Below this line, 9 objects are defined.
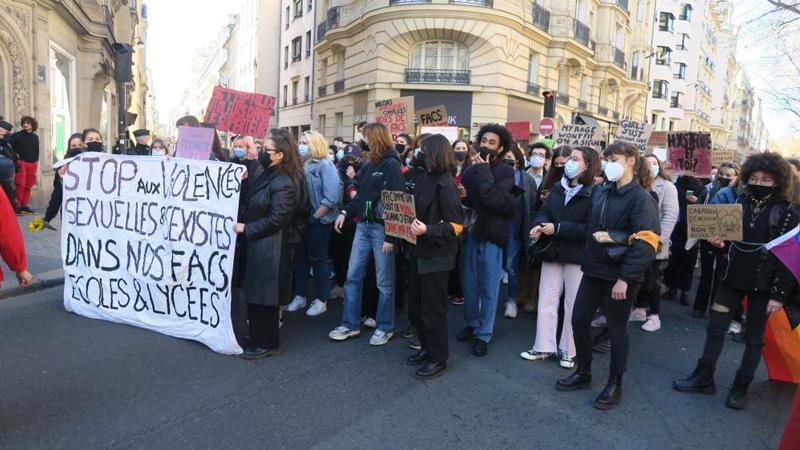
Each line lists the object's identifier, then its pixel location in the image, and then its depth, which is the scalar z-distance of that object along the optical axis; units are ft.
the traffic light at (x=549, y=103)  56.18
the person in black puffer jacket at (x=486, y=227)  15.72
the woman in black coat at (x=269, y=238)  14.96
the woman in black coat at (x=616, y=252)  12.37
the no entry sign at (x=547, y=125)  53.83
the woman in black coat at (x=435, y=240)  14.15
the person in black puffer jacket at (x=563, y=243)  15.05
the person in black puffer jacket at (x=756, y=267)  12.80
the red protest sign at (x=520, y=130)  40.29
